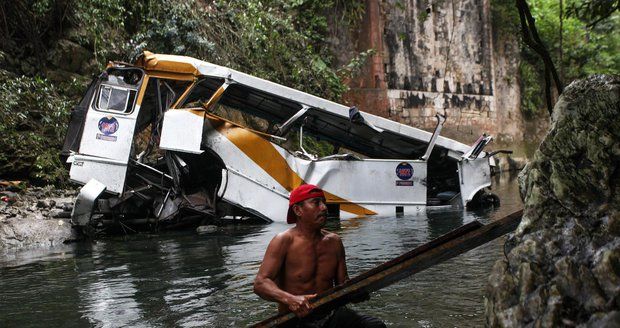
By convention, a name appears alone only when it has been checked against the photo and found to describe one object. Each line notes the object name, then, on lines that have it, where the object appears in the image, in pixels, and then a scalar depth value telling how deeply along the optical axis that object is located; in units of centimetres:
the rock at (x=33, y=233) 992
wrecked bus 1075
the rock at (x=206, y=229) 1134
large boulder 280
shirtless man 410
